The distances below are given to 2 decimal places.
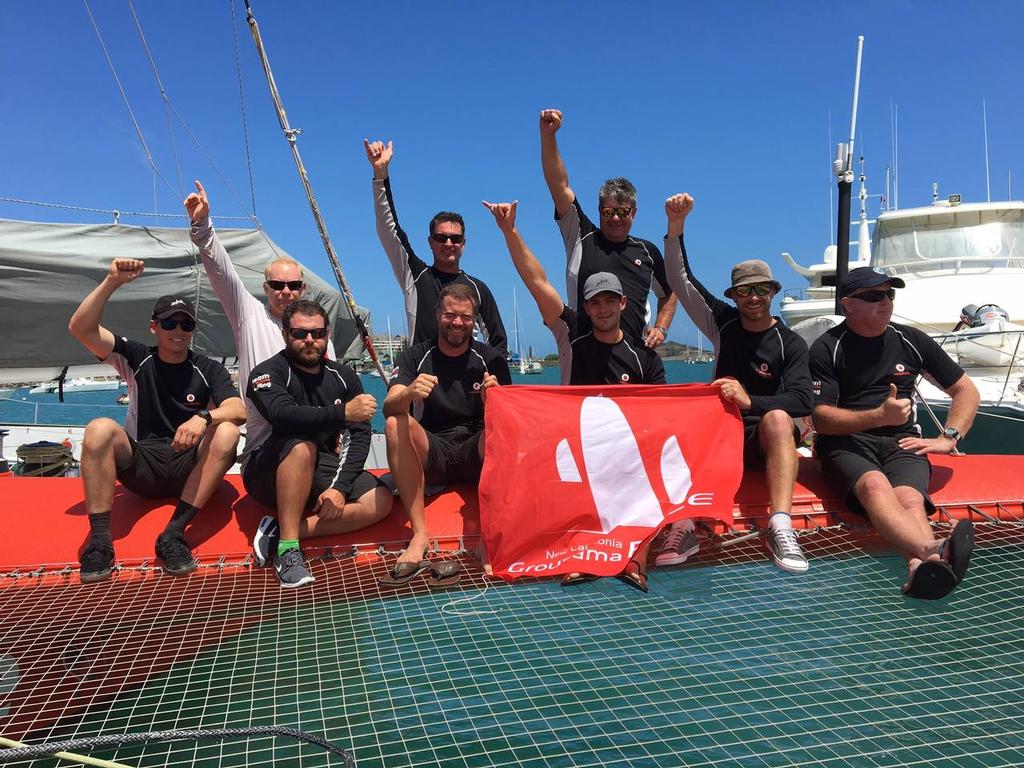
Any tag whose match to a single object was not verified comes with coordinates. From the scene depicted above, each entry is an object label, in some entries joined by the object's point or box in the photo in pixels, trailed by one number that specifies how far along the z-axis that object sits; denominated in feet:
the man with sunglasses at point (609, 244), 17.12
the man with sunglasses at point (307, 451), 13.57
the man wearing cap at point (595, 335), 14.89
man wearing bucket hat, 14.28
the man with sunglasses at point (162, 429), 13.75
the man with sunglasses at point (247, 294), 15.96
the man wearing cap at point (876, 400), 14.10
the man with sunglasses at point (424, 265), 17.01
